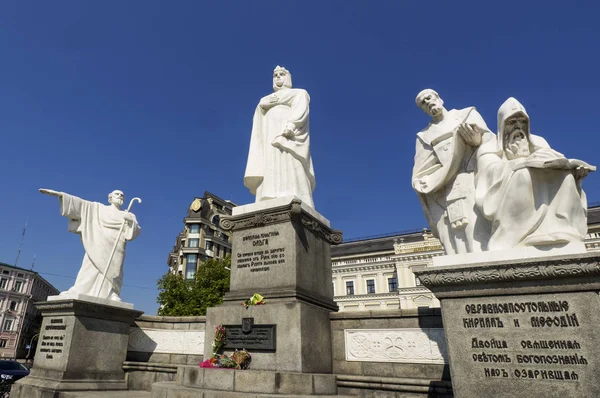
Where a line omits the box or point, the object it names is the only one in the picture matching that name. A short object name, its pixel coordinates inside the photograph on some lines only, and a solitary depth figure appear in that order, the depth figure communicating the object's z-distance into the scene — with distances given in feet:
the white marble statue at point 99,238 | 29.84
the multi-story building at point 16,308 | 216.95
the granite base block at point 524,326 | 11.66
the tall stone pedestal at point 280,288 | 20.72
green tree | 112.68
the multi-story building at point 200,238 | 192.54
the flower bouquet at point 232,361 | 20.51
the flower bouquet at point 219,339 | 22.09
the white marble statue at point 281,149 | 27.37
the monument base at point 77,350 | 25.93
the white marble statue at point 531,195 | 13.29
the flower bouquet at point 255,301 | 22.31
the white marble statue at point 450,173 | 16.38
